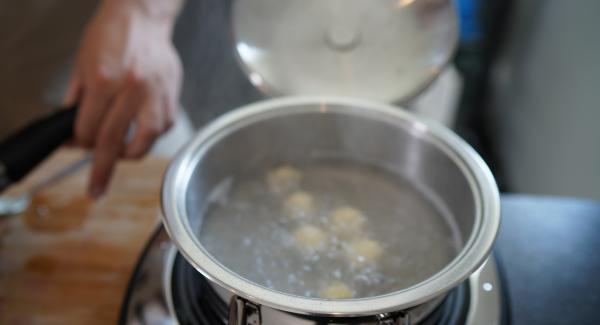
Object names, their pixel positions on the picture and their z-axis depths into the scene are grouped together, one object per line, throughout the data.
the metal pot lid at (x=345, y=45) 0.84
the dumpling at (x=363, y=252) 0.70
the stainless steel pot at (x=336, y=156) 0.47
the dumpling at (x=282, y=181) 0.84
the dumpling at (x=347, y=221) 0.75
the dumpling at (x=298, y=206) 0.79
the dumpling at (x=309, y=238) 0.72
